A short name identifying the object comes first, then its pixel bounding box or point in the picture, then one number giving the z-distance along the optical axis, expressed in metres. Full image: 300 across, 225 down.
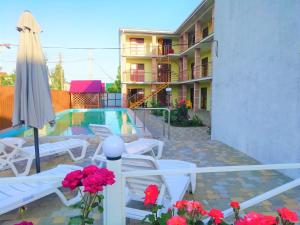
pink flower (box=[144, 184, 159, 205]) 1.34
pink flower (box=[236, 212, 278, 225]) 1.06
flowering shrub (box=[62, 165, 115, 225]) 1.26
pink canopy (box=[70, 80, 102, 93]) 22.70
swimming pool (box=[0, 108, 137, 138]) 9.86
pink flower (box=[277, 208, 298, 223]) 1.10
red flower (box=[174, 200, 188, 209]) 1.31
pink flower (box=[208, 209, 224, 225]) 1.22
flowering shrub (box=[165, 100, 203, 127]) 11.32
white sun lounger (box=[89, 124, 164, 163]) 4.41
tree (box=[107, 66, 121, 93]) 27.75
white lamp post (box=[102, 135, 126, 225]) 1.51
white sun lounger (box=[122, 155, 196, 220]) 2.20
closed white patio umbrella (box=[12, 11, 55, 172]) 3.11
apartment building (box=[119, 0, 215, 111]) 19.69
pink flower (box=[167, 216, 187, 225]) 1.07
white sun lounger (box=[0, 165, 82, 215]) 2.24
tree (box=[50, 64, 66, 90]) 36.58
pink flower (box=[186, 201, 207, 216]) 1.29
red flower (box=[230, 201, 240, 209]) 1.30
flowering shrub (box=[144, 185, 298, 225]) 1.09
